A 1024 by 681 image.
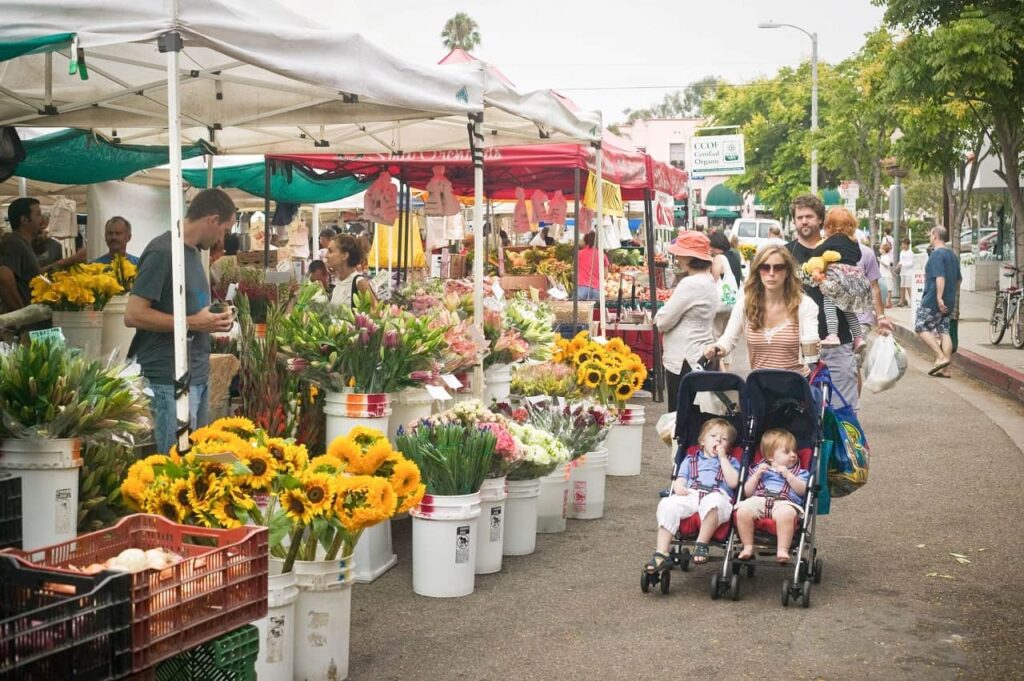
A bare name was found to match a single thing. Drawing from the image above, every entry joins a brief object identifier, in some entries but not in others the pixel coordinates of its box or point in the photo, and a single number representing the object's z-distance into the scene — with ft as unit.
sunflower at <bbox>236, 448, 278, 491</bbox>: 15.20
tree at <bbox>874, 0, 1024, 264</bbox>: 57.16
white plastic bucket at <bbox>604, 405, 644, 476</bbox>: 33.40
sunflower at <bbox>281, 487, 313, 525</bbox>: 15.74
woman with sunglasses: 24.23
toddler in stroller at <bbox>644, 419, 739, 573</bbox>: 21.66
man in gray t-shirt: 20.33
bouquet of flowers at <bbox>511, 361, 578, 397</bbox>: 30.65
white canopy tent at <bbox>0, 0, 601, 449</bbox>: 18.01
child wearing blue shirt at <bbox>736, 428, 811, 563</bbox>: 21.31
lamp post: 144.27
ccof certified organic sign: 126.21
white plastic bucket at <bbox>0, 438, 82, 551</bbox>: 15.69
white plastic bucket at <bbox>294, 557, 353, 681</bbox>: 17.11
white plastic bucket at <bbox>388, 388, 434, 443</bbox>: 24.62
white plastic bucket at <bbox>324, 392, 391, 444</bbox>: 22.65
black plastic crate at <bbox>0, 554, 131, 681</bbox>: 9.84
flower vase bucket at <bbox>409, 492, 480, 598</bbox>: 21.68
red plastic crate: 11.07
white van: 164.96
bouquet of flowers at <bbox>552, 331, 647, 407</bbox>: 31.22
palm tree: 270.67
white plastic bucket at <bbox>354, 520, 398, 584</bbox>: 22.90
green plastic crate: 12.43
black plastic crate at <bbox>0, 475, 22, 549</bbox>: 13.42
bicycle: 66.18
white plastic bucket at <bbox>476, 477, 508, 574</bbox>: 23.19
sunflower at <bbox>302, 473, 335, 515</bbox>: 15.76
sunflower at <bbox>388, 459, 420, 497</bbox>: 17.21
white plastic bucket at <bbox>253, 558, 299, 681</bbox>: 16.17
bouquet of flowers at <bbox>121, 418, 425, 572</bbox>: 14.75
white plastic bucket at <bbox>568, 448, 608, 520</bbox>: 28.43
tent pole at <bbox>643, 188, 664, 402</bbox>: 47.70
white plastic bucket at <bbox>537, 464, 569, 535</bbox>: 27.04
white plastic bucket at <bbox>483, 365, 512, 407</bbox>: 30.68
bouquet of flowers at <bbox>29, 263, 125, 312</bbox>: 26.04
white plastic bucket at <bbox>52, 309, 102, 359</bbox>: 25.96
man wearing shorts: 57.06
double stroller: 21.48
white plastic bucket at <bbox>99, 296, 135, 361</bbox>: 27.09
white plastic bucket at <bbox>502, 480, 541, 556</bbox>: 24.84
